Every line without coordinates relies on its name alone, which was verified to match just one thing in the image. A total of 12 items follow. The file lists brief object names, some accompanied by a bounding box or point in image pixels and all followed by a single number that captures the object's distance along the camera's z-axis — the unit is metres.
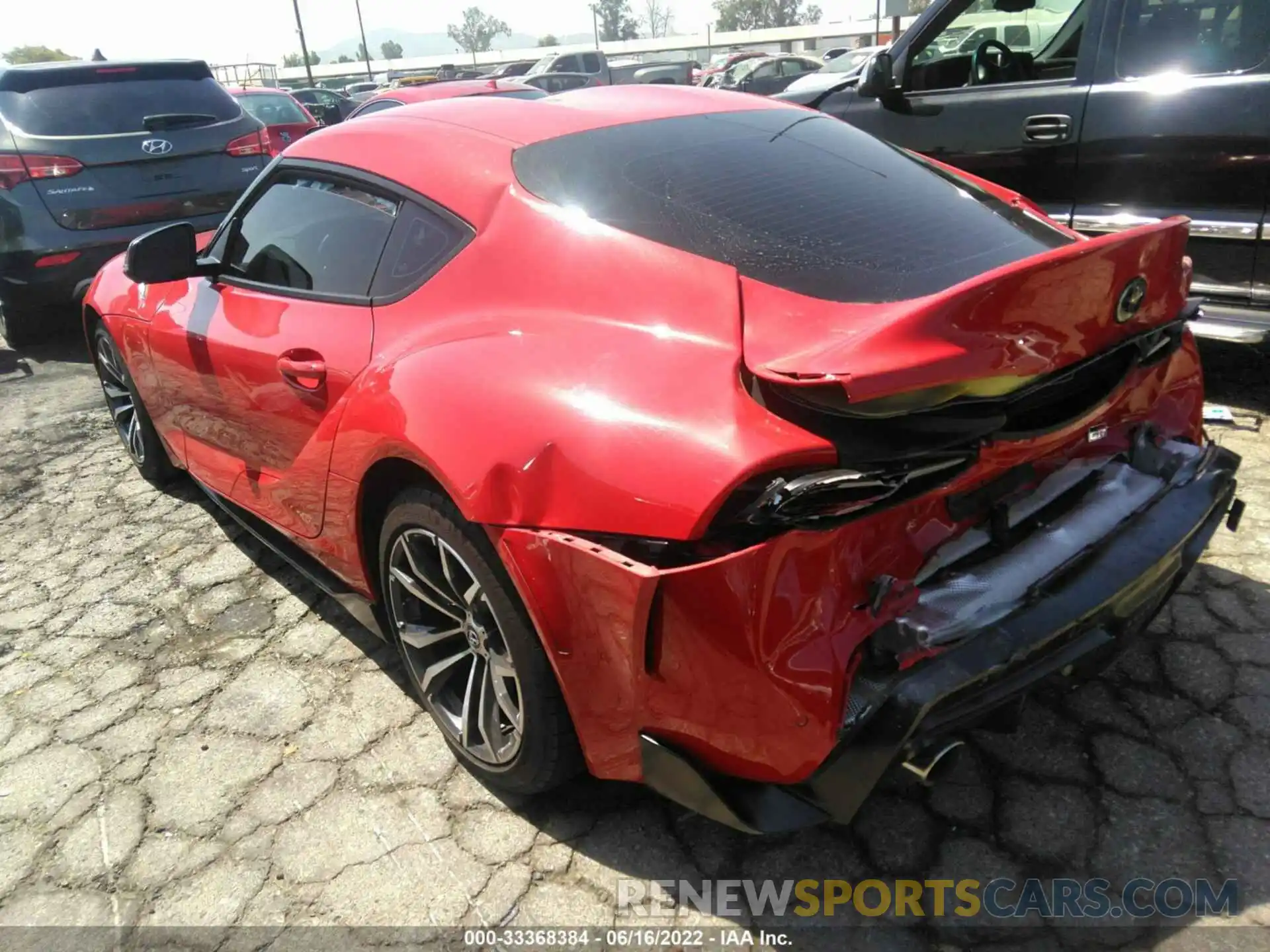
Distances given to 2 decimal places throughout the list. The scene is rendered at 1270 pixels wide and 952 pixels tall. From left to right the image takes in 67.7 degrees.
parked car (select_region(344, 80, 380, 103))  26.83
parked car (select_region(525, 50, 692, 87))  25.38
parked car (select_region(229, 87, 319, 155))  11.34
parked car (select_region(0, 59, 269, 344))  5.90
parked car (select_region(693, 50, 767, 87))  25.34
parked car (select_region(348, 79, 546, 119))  9.30
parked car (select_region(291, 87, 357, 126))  16.97
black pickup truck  3.83
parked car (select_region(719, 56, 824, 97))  23.44
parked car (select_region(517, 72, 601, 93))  20.47
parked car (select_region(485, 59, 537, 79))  29.86
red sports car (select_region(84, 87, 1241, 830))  1.64
